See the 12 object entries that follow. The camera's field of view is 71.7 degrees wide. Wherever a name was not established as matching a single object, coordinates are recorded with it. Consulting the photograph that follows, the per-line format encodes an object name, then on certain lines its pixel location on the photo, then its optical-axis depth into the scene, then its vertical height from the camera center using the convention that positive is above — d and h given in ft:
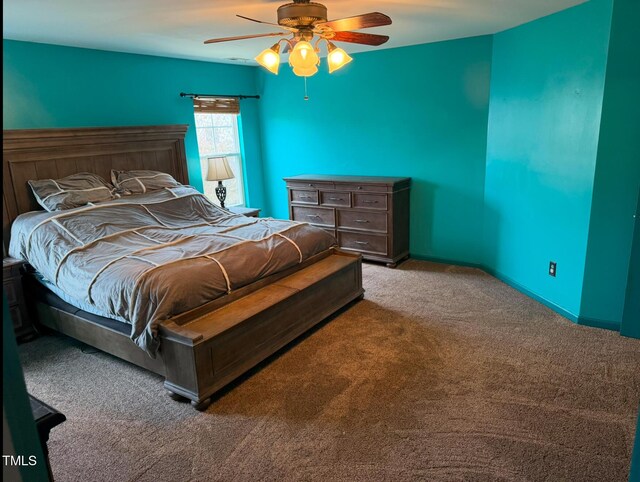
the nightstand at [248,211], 15.89 -2.52
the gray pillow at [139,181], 13.19 -1.09
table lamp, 15.79 -1.09
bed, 8.31 -2.75
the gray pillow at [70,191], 11.54 -1.17
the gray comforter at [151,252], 8.39 -2.38
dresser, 15.21 -2.62
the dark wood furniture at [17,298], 10.64 -3.49
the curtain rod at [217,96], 16.01 +1.70
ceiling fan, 7.96 +2.00
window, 17.38 -0.18
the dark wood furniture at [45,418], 3.55 -2.14
